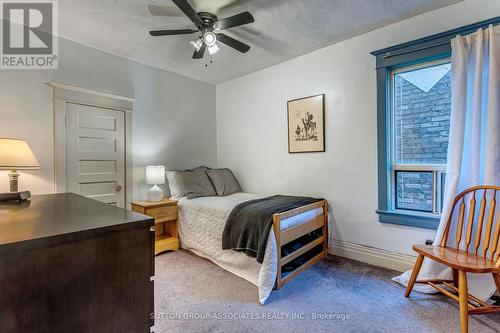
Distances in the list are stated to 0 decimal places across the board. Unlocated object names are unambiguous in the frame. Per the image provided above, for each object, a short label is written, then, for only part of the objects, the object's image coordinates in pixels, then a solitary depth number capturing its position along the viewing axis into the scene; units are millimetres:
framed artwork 2920
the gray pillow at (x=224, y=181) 3447
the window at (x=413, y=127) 2205
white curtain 1796
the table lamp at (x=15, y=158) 1835
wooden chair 1521
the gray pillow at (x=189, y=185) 3207
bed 2029
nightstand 2835
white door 2703
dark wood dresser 660
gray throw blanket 2058
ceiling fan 1907
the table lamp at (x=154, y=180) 3031
